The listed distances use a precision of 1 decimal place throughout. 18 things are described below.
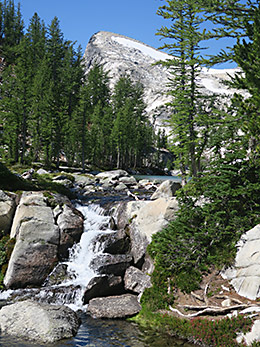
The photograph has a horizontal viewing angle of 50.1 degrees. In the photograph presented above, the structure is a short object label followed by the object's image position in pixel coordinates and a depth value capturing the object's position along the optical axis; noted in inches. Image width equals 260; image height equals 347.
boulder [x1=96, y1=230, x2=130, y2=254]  632.4
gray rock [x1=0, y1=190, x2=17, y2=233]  668.7
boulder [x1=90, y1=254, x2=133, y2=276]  577.3
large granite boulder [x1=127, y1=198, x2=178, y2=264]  605.0
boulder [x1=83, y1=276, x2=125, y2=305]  529.7
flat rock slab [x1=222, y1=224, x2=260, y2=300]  412.8
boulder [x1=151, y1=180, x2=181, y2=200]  891.4
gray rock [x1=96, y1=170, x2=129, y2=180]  1643.7
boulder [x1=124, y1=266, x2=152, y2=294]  536.4
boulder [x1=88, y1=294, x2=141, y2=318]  471.2
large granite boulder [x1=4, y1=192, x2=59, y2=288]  570.6
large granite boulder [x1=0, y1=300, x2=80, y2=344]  379.2
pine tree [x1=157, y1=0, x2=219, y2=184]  805.2
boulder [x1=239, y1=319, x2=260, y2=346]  343.6
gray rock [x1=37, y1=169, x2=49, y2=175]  1513.9
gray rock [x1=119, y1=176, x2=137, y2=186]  1473.2
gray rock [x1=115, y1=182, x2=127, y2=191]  1245.1
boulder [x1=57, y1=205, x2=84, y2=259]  630.5
